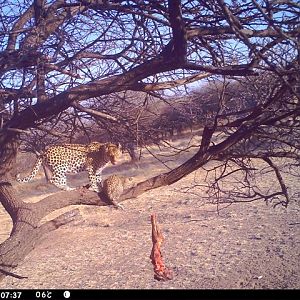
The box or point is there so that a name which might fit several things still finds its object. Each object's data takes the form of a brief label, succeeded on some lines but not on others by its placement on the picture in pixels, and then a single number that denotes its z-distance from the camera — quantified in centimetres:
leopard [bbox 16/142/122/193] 745
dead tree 320
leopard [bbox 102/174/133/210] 445
